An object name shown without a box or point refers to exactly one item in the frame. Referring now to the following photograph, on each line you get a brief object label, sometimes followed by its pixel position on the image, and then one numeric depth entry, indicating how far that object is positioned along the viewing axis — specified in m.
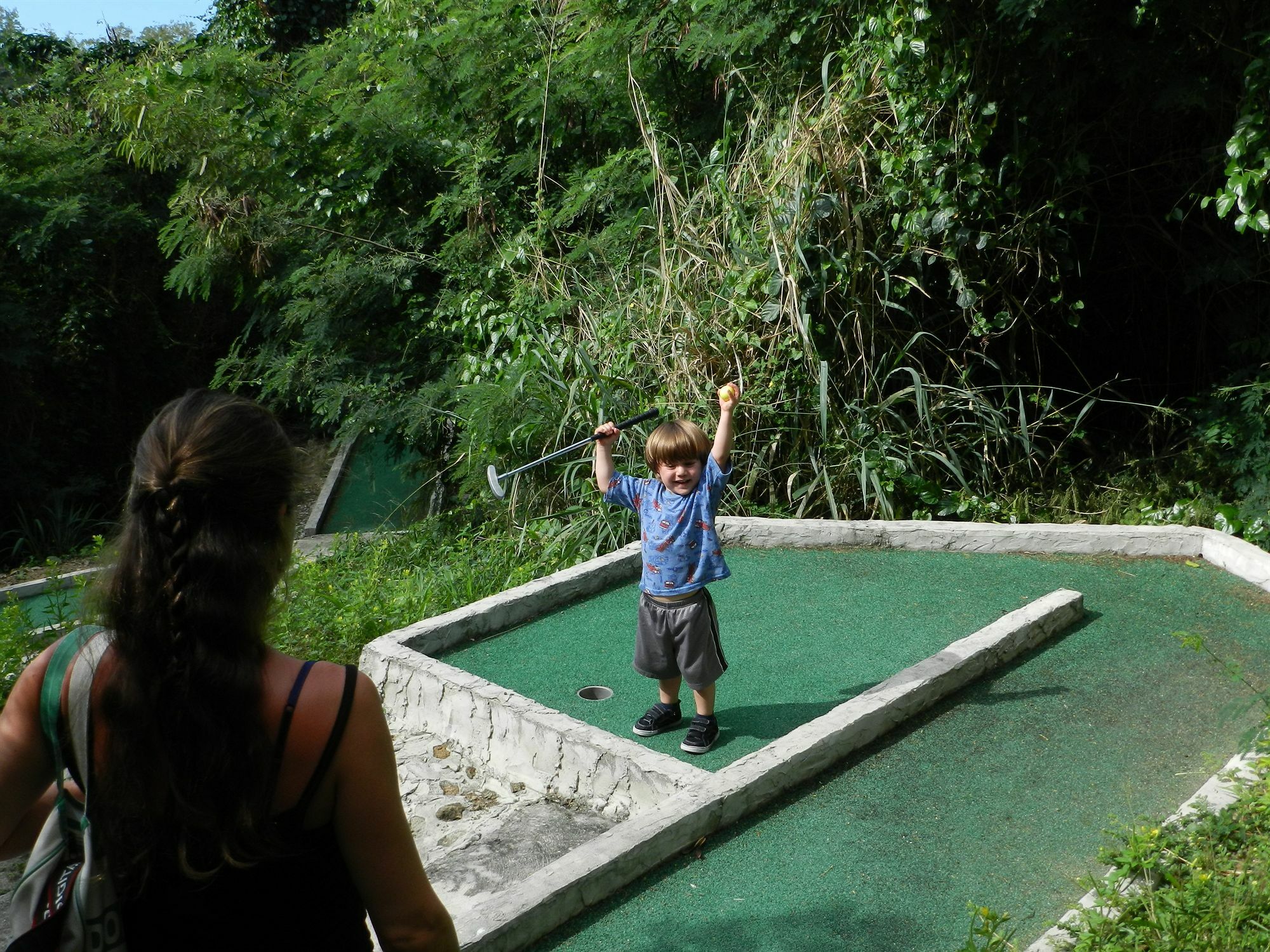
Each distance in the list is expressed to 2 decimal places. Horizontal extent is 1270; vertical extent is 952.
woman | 1.39
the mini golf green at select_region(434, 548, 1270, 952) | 3.05
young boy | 4.07
